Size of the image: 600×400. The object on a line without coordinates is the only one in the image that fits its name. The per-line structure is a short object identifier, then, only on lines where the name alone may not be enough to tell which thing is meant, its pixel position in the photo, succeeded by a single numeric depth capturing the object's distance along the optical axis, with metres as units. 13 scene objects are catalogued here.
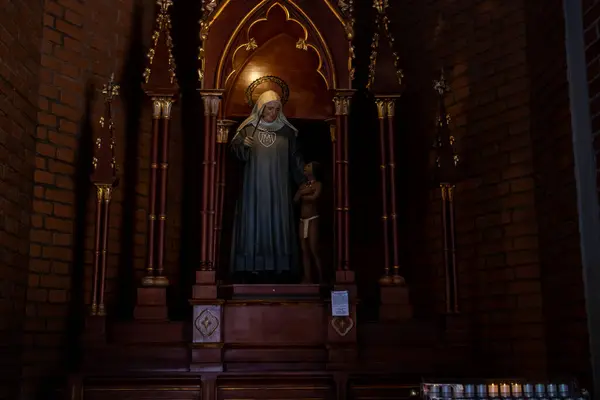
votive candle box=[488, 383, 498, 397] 3.18
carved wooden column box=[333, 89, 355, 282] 4.66
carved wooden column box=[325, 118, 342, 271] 4.73
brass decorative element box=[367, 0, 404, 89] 5.00
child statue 4.93
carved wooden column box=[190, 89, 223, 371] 4.43
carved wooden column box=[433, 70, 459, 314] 4.64
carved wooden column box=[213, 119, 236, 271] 5.10
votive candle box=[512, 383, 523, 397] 3.18
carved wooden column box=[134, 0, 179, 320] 4.60
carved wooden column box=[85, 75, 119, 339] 4.49
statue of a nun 4.93
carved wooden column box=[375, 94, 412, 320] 4.62
